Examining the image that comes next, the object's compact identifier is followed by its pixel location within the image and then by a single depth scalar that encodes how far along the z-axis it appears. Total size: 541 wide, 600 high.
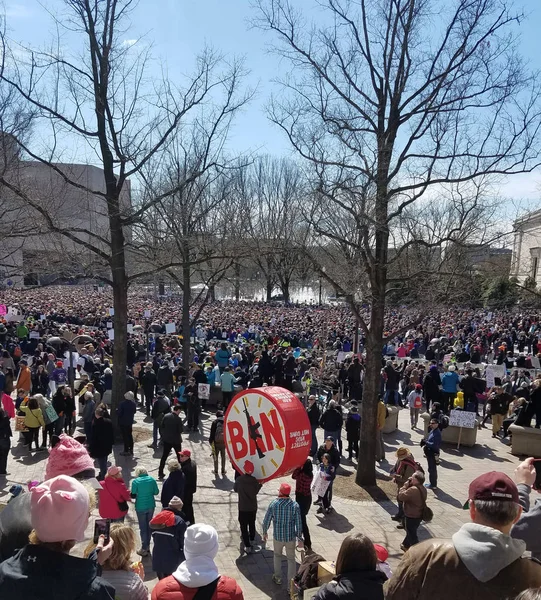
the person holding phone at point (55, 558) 2.02
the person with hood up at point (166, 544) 5.35
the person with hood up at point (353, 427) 11.16
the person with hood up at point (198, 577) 3.43
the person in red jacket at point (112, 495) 6.55
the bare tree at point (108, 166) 10.28
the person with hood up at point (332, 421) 10.55
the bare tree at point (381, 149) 8.50
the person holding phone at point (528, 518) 3.90
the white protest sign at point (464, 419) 12.29
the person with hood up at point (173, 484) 6.82
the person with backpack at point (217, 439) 9.84
